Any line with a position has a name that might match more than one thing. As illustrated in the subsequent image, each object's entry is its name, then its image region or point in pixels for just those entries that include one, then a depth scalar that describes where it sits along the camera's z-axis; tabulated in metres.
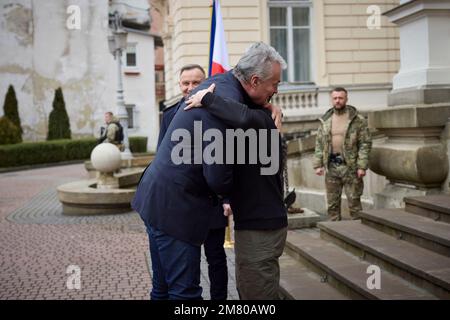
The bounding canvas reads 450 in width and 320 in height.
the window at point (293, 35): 16.28
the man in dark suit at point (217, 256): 4.34
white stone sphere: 11.34
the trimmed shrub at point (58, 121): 32.00
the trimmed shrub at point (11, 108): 30.44
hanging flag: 6.80
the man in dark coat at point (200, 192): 3.04
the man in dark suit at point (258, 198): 3.06
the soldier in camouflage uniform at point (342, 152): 6.71
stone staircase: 4.01
